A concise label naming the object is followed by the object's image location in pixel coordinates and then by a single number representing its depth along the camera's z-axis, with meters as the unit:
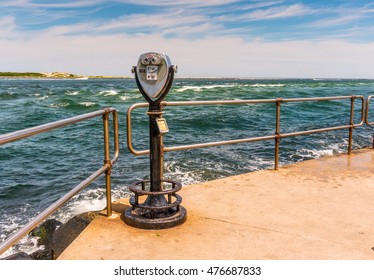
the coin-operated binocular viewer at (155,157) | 3.18
